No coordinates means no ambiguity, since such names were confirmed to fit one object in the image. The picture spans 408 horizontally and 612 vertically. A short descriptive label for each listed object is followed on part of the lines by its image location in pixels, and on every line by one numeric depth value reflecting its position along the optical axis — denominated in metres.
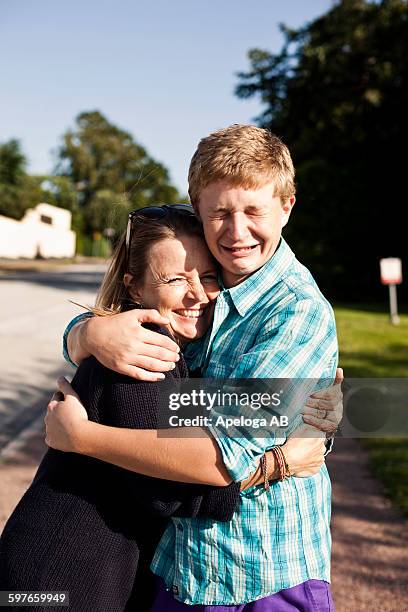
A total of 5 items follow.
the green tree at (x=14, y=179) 39.44
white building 51.47
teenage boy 1.58
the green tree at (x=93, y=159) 77.44
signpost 16.38
